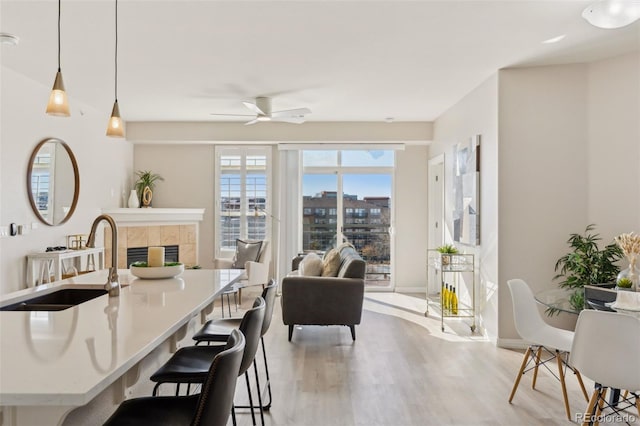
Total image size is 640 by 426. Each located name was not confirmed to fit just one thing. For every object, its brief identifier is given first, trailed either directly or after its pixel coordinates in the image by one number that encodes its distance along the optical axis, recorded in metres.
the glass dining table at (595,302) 2.57
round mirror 4.59
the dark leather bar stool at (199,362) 1.82
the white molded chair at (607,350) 2.07
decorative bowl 2.56
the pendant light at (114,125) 2.83
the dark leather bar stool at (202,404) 1.24
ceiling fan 5.04
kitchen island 1.02
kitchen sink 2.18
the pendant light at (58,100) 2.28
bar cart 4.93
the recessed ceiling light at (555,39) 3.51
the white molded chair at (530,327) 2.89
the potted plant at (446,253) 4.99
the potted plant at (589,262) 3.75
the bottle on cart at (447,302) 5.36
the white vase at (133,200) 6.69
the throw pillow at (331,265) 4.74
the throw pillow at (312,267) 4.75
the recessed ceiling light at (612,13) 2.73
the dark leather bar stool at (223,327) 2.43
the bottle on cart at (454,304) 5.20
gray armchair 4.38
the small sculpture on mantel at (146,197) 6.84
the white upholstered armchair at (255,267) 5.98
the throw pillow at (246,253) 6.41
